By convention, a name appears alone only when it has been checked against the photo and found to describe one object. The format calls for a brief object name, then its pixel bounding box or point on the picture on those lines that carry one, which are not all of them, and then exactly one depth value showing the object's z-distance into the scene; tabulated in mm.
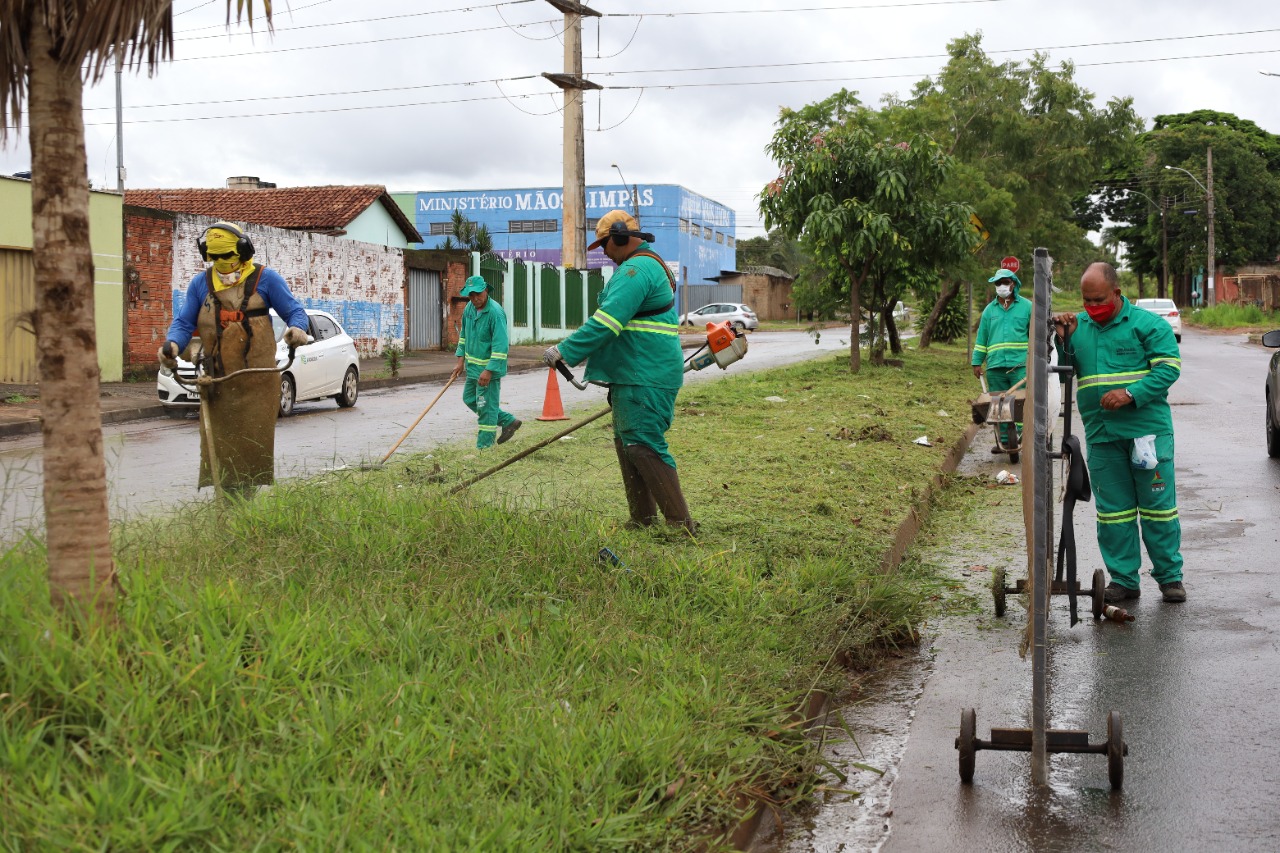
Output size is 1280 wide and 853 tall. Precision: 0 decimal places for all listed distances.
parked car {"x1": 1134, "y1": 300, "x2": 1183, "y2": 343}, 38844
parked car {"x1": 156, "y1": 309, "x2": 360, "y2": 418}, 16750
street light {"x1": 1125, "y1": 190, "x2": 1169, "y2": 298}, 68500
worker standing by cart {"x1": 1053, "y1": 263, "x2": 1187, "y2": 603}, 6562
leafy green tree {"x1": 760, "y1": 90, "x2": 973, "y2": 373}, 20094
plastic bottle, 6375
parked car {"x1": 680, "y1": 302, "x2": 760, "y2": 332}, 55938
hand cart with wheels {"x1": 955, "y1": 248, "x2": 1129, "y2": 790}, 4066
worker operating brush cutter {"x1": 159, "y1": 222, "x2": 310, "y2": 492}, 7039
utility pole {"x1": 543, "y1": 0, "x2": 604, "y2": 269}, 31922
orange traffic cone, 14820
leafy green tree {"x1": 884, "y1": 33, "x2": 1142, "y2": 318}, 28000
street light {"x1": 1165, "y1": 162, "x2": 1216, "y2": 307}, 59188
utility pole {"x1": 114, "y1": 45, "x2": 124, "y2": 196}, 30395
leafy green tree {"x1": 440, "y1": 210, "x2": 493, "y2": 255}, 44775
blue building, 70312
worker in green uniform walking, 11828
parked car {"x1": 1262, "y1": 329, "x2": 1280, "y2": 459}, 12241
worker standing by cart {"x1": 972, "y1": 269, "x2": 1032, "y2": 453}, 11398
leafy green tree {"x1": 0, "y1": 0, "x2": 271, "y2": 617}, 3764
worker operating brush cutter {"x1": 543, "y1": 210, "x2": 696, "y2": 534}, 6891
